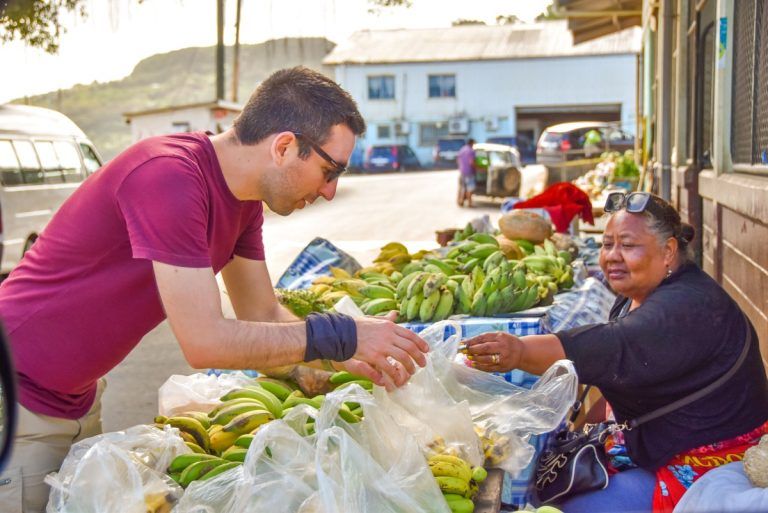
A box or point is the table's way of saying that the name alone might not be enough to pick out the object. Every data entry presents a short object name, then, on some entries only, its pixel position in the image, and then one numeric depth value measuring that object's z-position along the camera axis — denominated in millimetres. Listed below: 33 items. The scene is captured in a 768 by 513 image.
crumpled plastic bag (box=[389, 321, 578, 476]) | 3121
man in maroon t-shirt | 2428
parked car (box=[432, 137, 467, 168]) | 49750
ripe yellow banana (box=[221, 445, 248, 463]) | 2887
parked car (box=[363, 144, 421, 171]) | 47531
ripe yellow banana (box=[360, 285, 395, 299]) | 5582
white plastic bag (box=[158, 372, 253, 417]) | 3428
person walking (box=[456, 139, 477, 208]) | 24859
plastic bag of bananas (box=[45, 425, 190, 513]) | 2541
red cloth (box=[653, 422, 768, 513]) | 3342
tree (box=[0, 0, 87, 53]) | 4527
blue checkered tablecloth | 3439
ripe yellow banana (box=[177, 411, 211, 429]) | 3225
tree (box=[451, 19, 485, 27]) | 81500
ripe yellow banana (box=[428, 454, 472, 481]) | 2832
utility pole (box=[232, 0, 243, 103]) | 29778
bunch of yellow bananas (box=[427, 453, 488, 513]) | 2717
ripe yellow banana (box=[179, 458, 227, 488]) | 2729
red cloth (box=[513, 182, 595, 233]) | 9242
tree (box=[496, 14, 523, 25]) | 77556
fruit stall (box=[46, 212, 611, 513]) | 2568
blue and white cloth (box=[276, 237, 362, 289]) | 6708
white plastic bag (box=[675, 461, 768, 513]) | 2797
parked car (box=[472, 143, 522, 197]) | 25938
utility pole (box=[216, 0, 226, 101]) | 25994
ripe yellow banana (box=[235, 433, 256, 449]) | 2945
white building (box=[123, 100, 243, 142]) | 28734
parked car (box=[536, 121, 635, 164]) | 33719
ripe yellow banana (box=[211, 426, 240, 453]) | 3049
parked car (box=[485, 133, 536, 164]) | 49562
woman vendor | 3357
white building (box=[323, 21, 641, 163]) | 51312
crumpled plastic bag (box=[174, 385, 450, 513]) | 2535
